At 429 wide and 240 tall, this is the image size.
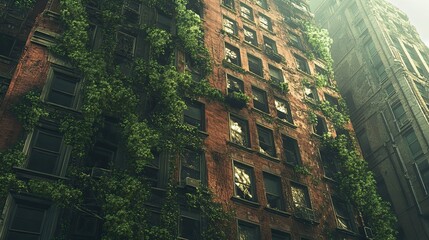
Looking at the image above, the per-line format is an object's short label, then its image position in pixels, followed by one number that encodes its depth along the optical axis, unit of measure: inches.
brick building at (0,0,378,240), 703.1
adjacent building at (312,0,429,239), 1291.8
